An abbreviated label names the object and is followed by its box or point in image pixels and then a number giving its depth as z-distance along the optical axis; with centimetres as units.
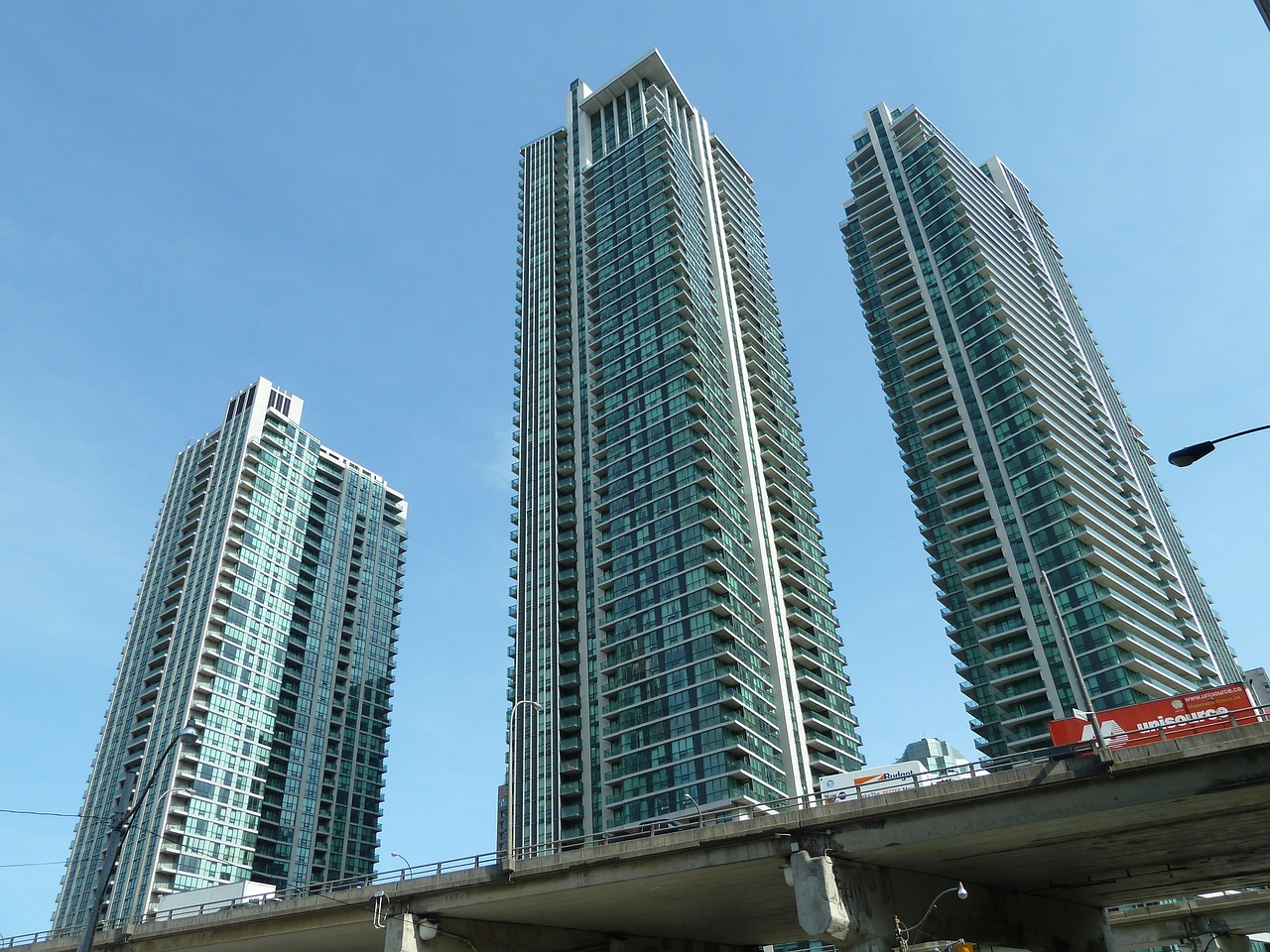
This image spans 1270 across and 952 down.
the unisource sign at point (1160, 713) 4028
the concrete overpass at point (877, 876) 3089
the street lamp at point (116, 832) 2780
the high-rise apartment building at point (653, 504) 9719
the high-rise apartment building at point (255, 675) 11619
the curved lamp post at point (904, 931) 3290
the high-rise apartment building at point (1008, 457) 10406
